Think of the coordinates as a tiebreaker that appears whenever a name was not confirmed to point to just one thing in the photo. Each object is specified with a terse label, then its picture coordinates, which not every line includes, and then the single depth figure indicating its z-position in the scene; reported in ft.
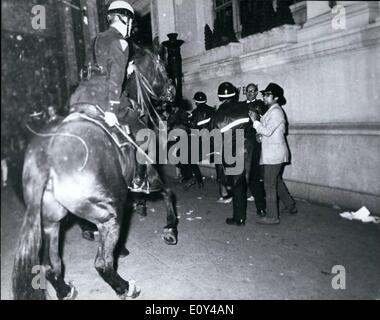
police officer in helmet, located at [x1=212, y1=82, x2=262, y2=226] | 19.36
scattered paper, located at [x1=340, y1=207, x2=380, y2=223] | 19.25
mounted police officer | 13.01
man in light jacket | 18.92
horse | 10.86
